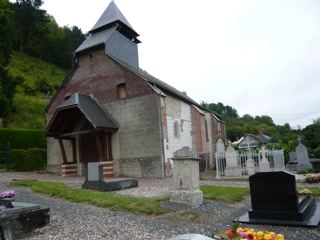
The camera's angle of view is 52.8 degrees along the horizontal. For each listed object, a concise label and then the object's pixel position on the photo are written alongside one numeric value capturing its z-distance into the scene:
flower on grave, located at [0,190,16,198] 8.45
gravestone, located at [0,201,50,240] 6.77
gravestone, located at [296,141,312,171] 19.46
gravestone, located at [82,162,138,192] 13.58
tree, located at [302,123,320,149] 34.97
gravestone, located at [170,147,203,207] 9.79
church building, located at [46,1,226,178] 20.67
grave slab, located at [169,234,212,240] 3.05
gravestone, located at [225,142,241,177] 19.47
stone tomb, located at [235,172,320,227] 7.67
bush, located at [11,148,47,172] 24.35
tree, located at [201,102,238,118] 99.88
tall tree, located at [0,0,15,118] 30.08
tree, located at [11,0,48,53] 58.97
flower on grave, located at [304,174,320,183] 14.83
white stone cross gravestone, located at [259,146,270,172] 18.23
